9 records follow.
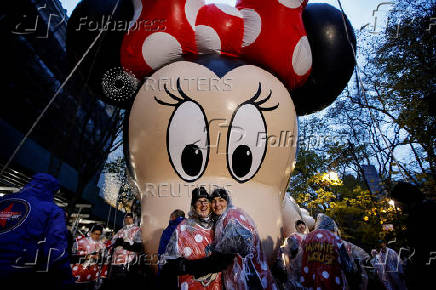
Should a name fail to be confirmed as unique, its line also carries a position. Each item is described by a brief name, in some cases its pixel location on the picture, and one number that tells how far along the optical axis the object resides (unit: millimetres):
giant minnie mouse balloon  3133
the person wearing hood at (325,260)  3109
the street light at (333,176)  12461
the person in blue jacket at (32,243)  2102
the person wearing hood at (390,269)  6602
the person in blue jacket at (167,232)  2709
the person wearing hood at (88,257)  5410
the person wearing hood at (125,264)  5062
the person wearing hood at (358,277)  3096
